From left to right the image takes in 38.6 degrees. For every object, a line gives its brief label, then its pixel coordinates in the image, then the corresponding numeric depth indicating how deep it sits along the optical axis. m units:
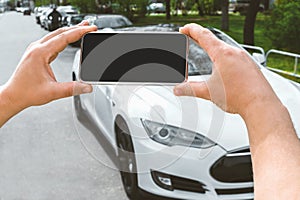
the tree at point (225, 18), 18.15
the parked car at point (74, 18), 13.90
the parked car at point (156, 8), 18.51
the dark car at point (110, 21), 8.66
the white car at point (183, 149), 2.80
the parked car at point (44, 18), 21.85
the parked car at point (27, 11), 51.78
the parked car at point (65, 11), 16.64
